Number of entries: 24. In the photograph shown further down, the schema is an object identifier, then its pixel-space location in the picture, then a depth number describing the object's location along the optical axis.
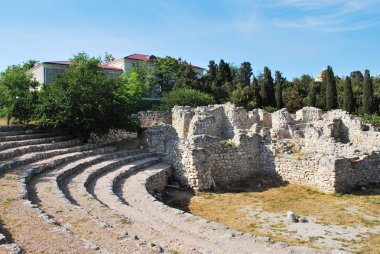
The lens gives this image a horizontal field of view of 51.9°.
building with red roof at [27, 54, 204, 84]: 43.75
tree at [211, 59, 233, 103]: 53.78
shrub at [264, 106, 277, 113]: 47.95
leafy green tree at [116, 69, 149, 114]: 22.47
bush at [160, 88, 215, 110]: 37.69
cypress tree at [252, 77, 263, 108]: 53.88
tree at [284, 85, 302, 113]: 53.69
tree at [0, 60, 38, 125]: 20.97
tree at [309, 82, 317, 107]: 53.28
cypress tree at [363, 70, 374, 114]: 47.12
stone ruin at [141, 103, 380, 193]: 15.84
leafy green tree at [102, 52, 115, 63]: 67.56
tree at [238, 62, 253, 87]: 82.83
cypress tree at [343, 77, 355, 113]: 48.59
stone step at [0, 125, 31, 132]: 19.19
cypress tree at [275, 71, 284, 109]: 55.41
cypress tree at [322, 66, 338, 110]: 49.69
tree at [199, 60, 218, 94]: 53.44
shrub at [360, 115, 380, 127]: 34.47
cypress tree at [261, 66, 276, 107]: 54.28
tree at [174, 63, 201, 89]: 48.00
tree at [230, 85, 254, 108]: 51.09
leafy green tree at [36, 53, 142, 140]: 19.45
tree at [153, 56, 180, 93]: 50.44
